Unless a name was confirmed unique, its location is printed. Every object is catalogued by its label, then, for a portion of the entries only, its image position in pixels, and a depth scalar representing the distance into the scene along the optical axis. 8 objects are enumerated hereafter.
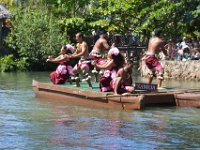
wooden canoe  12.86
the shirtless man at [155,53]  14.52
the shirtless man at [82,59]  14.92
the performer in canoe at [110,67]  13.36
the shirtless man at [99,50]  14.80
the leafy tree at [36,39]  30.22
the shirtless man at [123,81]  13.03
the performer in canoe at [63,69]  15.59
